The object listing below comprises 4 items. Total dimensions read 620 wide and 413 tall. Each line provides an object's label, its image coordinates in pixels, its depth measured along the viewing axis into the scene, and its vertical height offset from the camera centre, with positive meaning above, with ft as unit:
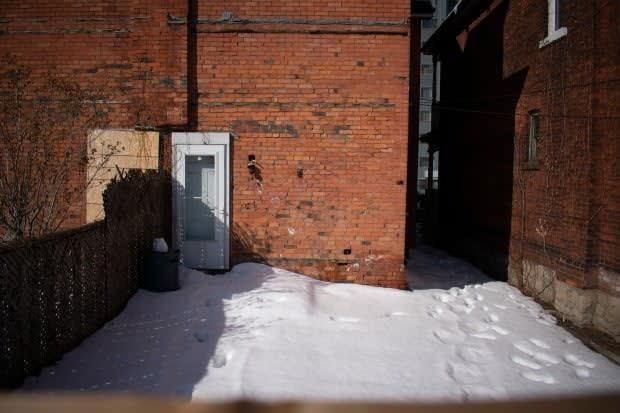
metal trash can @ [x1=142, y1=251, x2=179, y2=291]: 20.20 -4.45
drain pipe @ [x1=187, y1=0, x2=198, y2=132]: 23.56 +6.89
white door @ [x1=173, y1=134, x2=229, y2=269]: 23.56 -1.28
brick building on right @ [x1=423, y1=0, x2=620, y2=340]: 22.02 +2.78
